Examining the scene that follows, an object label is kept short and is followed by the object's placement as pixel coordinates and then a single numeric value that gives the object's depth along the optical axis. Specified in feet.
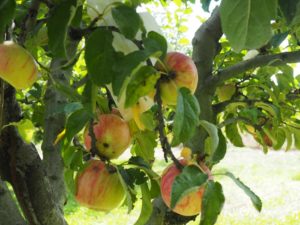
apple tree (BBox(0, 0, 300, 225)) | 1.77
